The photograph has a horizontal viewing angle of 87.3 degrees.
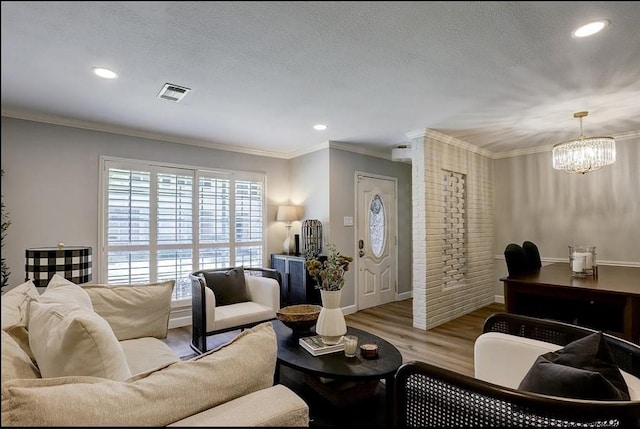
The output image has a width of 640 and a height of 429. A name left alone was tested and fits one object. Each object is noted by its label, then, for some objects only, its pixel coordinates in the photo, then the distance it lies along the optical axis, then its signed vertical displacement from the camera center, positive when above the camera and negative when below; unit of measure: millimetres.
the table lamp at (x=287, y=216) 4711 +148
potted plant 2102 -460
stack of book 2055 -751
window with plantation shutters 3689 +69
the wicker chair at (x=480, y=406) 1017 -591
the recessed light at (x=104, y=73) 2324 +1097
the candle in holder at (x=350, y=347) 2010 -725
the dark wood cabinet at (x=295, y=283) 4078 -708
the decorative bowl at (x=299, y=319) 2357 -654
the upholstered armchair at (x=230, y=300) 2961 -721
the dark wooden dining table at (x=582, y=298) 2332 -554
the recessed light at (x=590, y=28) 1820 +1100
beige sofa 733 -412
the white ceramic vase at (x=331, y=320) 2102 -592
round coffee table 1791 -785
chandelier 3273 +712
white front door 4859 -209
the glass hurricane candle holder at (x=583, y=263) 3051 -350
